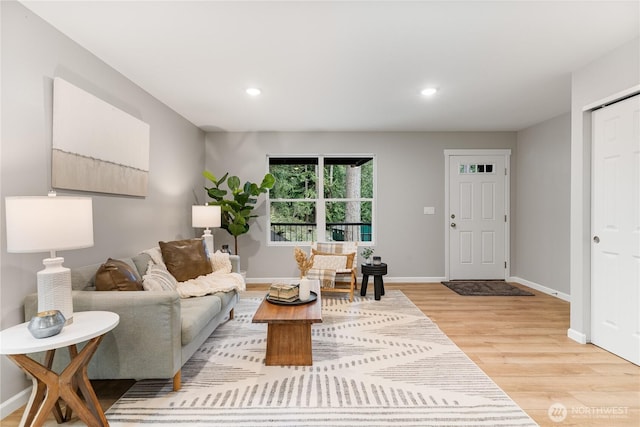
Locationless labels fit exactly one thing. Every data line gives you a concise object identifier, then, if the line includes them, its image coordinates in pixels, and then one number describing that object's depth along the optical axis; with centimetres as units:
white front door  509
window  517
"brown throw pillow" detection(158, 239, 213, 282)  299
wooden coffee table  234
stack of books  261
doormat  436
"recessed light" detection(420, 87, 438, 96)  327
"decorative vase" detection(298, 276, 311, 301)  263
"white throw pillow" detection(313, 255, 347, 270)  435
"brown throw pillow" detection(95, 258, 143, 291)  206
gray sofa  185
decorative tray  257
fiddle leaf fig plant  445
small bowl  147
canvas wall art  215
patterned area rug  176
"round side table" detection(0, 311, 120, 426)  144
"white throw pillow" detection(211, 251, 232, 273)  334
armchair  410
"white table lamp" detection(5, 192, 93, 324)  154
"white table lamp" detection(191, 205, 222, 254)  390
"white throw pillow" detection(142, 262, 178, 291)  229
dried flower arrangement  286
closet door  236
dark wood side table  408
